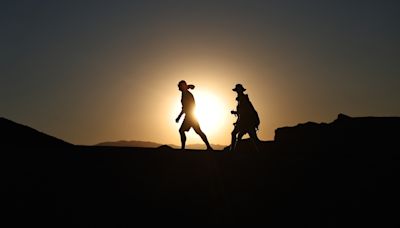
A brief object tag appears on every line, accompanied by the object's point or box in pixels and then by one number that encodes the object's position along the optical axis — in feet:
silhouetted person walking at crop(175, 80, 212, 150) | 50.80
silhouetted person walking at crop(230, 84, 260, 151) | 51.37
